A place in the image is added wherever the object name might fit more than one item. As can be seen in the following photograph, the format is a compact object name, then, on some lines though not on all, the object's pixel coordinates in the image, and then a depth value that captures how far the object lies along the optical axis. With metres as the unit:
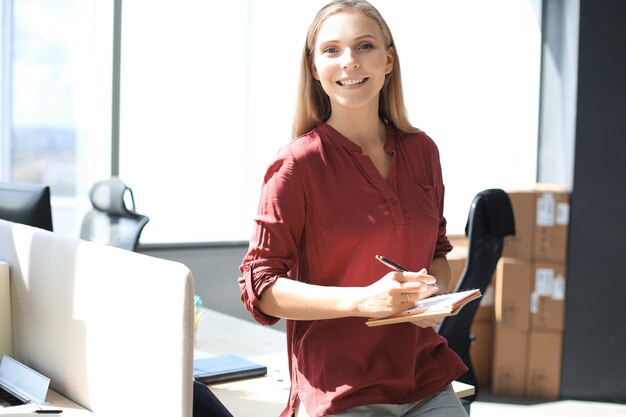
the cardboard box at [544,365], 4.66
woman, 1.39
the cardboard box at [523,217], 4.61
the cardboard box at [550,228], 4.62
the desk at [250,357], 1.86
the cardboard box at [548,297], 4.63
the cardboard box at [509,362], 4.67
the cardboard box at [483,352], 4.78
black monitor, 2.22
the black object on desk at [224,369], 2.03
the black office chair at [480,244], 2.88
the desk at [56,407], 1.53
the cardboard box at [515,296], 4.65
